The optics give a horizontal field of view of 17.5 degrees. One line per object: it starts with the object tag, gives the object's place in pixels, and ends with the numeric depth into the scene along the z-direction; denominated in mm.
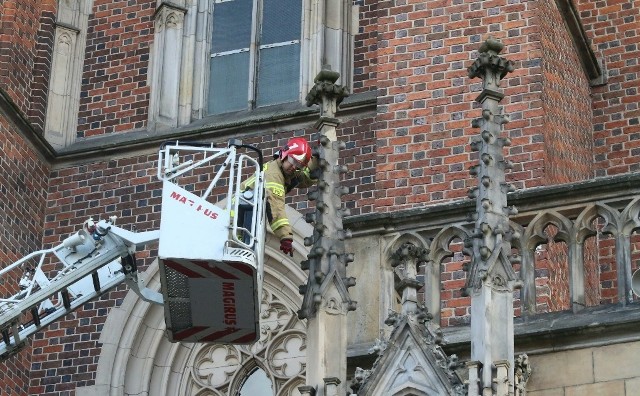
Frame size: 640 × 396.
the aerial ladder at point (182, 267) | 13008
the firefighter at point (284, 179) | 13039
